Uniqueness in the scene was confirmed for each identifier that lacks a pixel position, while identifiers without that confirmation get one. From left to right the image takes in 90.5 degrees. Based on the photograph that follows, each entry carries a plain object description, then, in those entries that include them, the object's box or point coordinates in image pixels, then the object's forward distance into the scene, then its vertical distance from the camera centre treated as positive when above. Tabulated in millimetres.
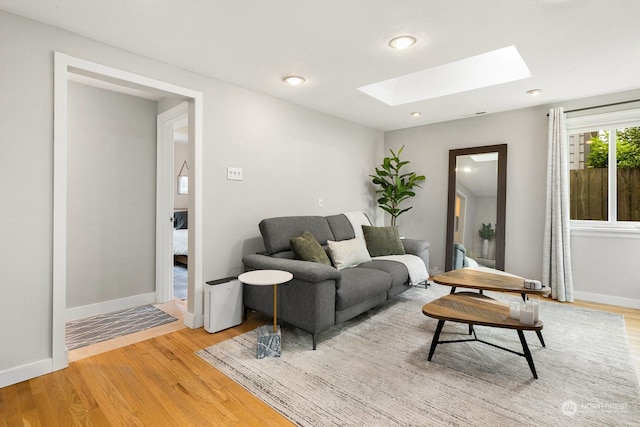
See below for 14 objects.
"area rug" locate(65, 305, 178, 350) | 2682 -1074
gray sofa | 2465 -613
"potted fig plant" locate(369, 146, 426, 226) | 4828 +470
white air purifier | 2773 -827
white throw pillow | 3225 -422
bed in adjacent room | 5168 -427
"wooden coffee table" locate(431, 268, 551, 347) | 2453 -571
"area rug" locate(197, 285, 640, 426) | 1720 -1069
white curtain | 3658 -26
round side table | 2334 -500
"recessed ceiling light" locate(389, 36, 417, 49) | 2303 +1275
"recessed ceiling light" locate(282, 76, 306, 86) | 3033 +1291
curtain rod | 3416 +1228
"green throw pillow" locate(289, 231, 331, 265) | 2999 -359
